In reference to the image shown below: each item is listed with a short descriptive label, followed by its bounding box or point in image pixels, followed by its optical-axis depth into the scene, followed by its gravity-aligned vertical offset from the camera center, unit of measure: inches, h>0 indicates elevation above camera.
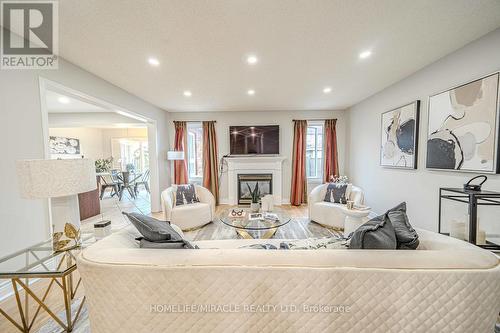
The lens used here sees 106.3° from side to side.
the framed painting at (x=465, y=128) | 72.2 +13.7
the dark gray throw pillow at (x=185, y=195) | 133.0 -25.9
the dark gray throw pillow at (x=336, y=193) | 131.2 -24.3
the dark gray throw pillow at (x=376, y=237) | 41.3 -17.5
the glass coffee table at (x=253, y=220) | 90.6 -32.0
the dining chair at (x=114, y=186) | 224.9 -33.0
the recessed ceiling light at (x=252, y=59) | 88.9 +48.5
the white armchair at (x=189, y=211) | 120.6 -35.2
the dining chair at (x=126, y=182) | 225.6 -28.9
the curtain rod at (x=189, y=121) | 194.1 +39.6
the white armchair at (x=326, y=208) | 121.8 -33.4
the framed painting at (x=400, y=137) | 108.7 +14.0
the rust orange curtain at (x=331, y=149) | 191.8 +10.2
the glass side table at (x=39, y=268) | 46.9 -29.7
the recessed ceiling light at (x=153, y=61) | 90.4 +48.1
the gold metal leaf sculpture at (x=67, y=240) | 57.5 -25.2
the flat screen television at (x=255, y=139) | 191.3 +20.4
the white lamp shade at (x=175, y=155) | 178.5 +3.7
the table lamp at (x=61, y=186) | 49.6 -7.5
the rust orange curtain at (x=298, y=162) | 191.5 -3.2
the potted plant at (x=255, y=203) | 112.6 -27.1
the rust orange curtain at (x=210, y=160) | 193.3 -1.1
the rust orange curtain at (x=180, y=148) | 193.9 +11.4
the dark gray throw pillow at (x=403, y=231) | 43.1 -17.4
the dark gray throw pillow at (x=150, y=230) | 46.4 -18.1
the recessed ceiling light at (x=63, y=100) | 141.8 +46.4
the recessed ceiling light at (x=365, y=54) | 86.3 +49.2
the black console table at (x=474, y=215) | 56.7 -17.0
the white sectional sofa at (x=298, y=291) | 35.0 -25.3
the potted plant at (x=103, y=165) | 239.4 -8.4
